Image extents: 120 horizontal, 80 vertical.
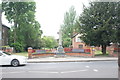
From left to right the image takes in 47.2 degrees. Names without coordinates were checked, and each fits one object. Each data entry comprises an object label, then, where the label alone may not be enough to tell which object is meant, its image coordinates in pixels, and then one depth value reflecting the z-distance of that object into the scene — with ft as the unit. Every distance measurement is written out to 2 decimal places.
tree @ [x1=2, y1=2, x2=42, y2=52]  85.03
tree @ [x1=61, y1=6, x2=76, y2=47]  128.16
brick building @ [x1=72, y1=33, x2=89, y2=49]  118.62
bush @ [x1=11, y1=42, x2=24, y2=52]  84.43
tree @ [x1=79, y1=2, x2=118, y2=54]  54.03
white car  32.33
